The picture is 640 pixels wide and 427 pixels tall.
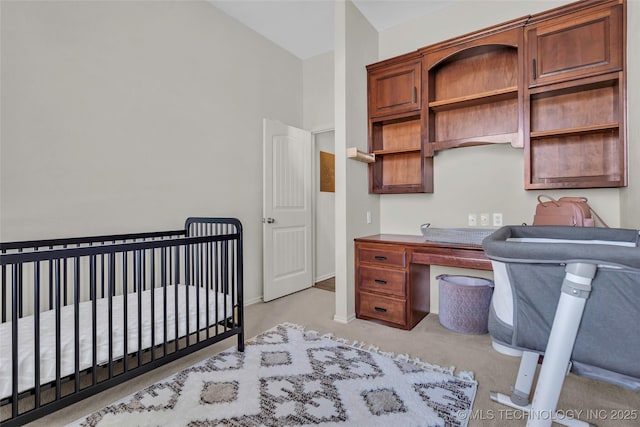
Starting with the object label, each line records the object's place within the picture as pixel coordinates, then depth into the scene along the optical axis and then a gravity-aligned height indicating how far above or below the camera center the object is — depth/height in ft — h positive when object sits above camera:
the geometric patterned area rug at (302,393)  4.84 -3.08
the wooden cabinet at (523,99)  6.93 +2.91
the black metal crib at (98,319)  4.25 -1.84
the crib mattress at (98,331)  4.32 -1.91
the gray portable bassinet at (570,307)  2.81 -0.91
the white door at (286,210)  11.21 +0.13
